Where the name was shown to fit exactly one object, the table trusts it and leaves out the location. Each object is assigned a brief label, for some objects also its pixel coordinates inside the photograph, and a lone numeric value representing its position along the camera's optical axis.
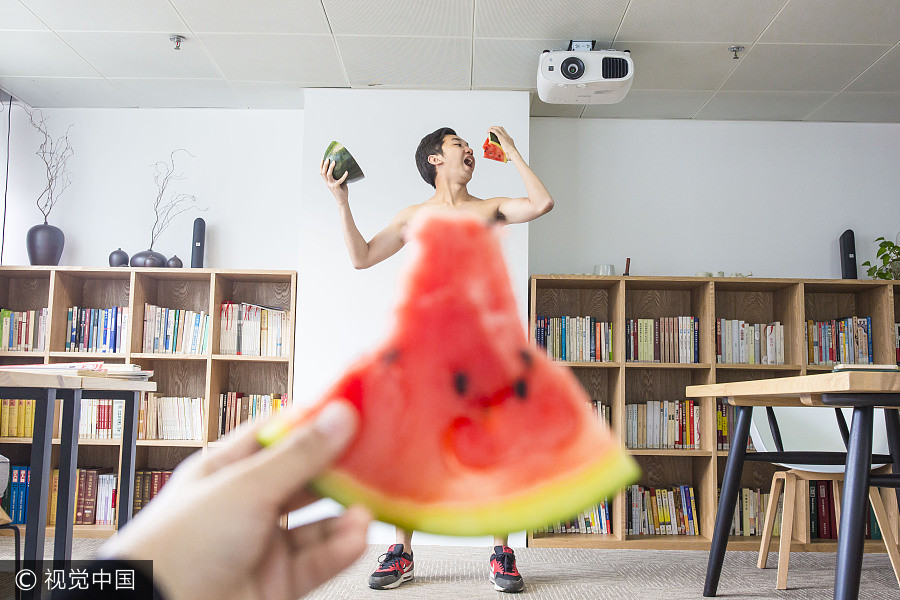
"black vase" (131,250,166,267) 3.99
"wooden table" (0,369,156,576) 1.80
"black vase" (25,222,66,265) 4.05
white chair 2.87
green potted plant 4.09
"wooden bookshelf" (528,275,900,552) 3.84
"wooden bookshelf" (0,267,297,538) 3.91
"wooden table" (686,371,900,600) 1.64
